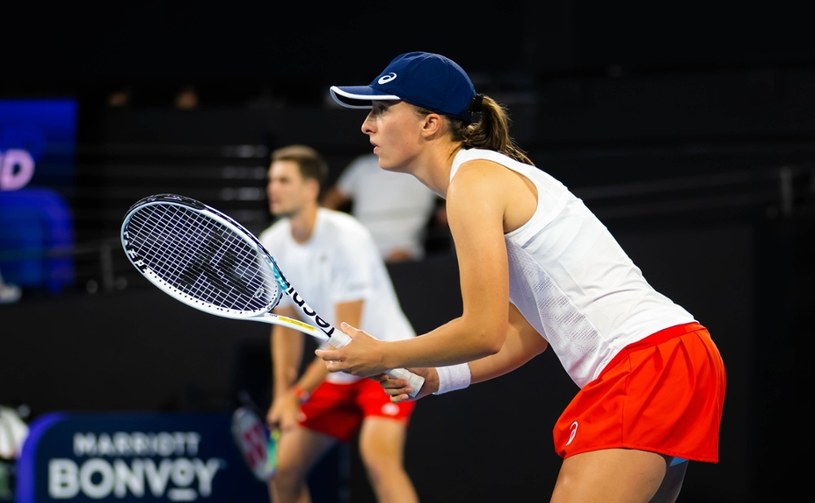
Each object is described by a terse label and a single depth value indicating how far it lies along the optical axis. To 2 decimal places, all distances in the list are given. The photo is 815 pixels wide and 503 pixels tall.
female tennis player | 5.31
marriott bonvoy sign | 11.62
